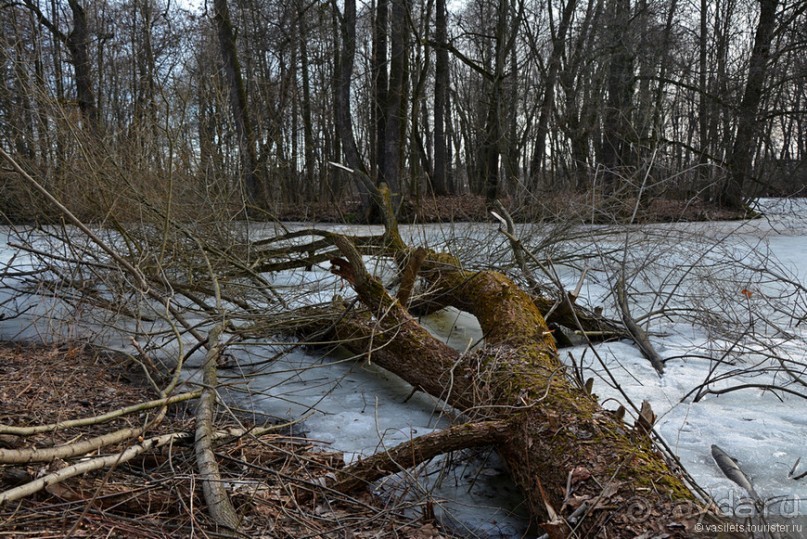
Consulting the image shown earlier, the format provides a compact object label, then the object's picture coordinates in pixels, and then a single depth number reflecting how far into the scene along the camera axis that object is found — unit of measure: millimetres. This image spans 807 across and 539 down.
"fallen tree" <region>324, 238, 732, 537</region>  2033
